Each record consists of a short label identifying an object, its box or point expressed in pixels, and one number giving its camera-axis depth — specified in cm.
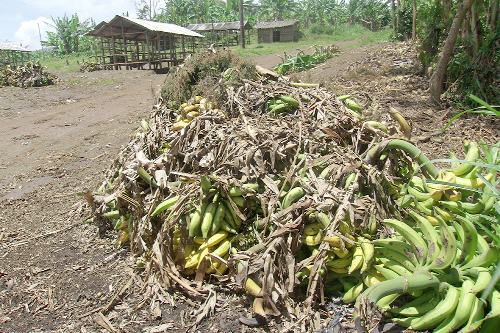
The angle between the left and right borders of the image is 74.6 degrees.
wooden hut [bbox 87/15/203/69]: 2036
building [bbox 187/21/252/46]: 3456
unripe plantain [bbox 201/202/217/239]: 283
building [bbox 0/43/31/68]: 2333
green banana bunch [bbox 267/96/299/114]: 377
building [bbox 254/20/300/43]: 3562
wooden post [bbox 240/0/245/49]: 3011
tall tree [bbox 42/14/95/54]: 3862
